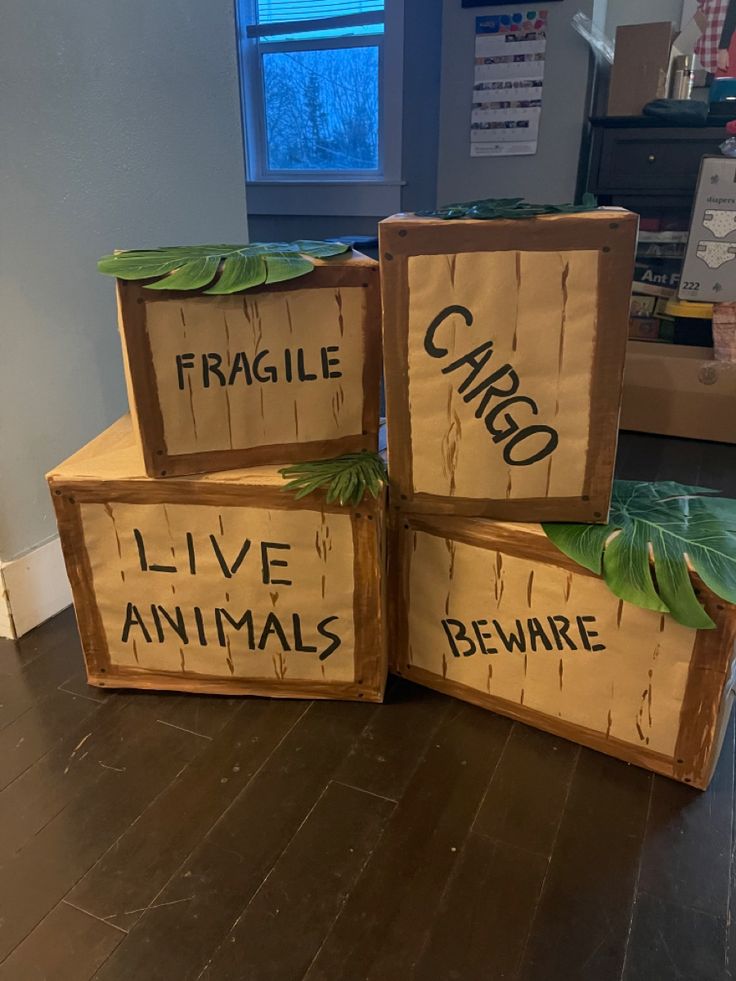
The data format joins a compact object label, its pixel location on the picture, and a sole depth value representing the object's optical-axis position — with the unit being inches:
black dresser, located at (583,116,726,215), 103.5
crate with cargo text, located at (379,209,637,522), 42.1
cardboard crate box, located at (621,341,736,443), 102.2
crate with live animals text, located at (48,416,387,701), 50.7
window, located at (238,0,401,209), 130.6
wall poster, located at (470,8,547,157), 115.5
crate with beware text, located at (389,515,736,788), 45.5
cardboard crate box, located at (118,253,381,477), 46.8
